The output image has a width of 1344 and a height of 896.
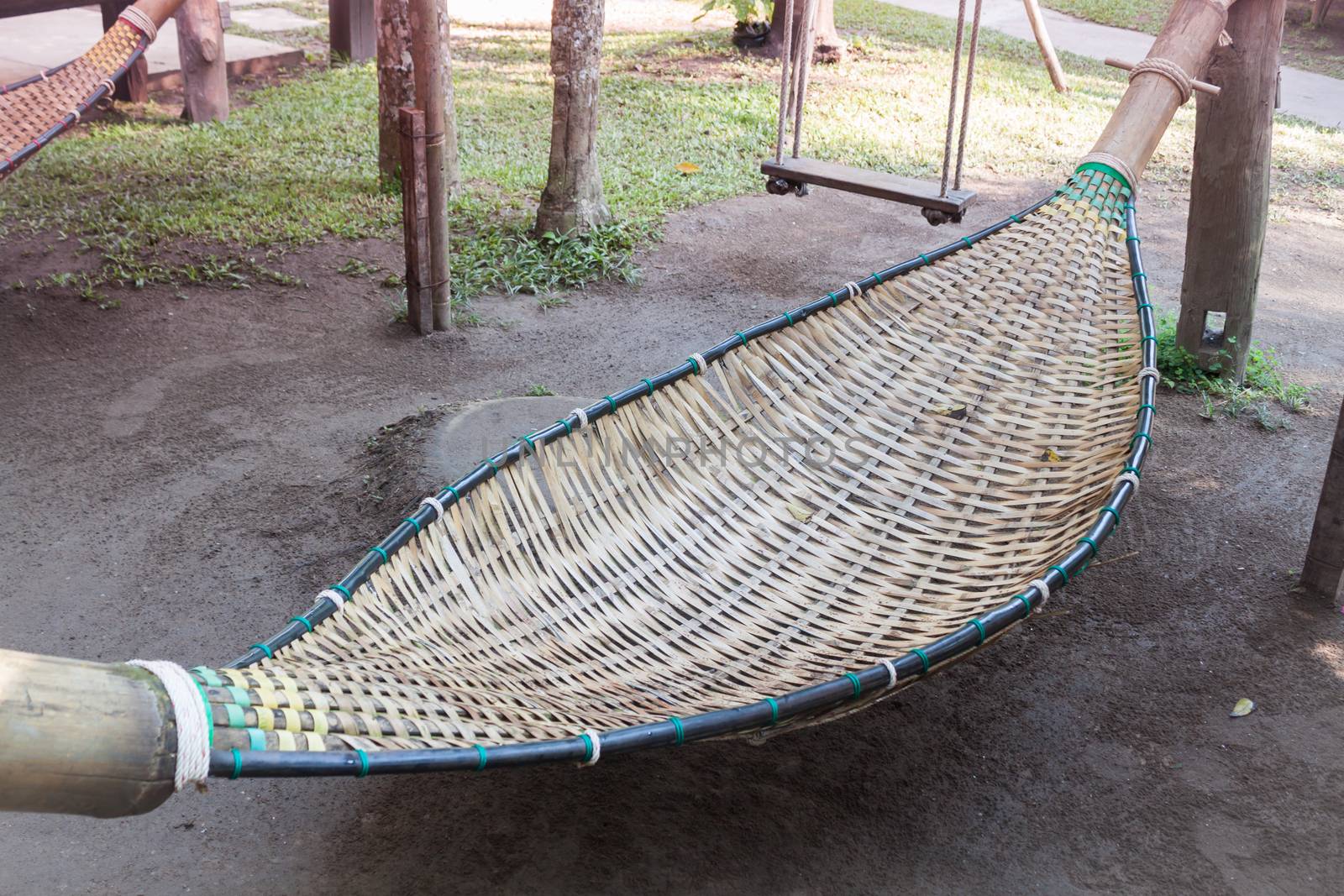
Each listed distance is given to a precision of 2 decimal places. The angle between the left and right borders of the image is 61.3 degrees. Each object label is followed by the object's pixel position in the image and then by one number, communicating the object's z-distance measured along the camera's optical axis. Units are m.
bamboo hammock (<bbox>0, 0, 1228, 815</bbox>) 1.76
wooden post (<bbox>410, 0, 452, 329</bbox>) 4.27
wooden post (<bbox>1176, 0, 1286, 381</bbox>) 3.86
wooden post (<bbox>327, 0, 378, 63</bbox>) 8.23
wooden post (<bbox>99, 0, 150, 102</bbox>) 7.12
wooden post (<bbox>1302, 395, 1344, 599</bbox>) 3.13
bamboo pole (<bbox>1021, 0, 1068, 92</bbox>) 4.34
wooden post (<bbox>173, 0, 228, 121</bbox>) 6.50
